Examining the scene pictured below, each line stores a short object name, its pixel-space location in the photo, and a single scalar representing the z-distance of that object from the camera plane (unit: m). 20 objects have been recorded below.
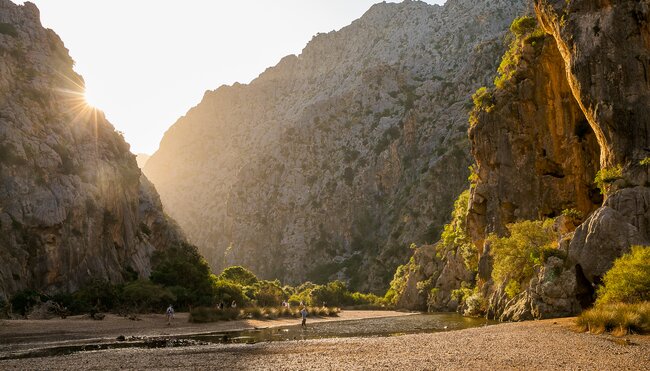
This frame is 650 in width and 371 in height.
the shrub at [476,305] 57.72
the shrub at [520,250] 43.97
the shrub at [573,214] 53.47
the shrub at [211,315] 51.72
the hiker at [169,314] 47.94
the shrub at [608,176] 43.53
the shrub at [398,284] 101.94
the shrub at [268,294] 84.38
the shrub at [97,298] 55.31
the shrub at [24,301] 50.78
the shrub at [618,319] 23.19
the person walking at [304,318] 49.12
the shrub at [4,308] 46.28
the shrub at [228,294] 70.81
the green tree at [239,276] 103.06
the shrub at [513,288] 45.00
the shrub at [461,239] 76.06
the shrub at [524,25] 69.04
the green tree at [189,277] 69.31
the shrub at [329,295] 106.93
